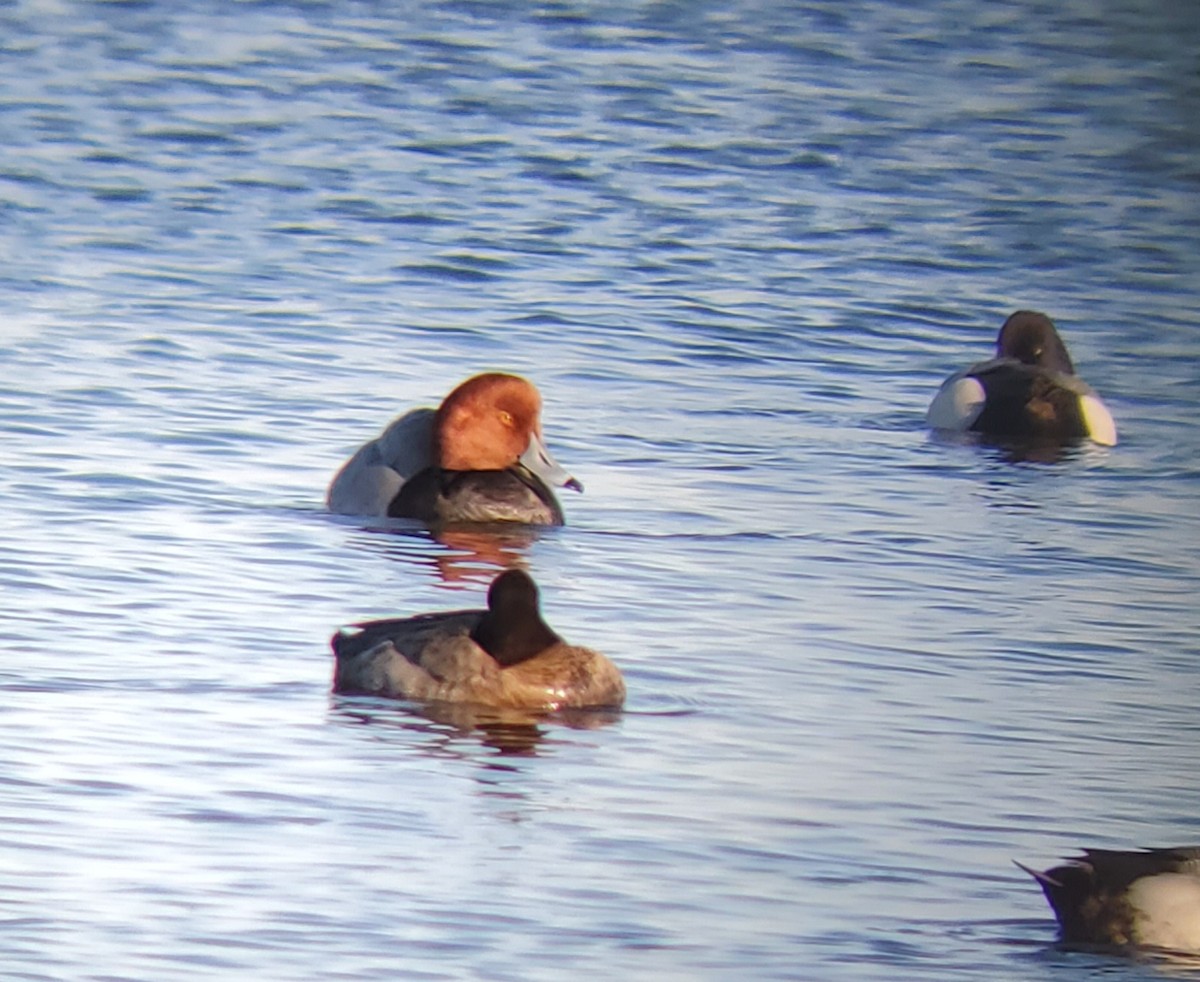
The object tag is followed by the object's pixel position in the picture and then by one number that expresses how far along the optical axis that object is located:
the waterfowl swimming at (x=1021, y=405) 30.05
